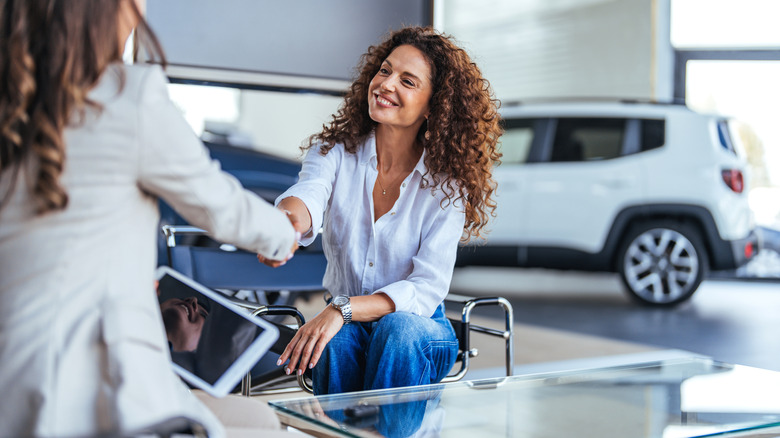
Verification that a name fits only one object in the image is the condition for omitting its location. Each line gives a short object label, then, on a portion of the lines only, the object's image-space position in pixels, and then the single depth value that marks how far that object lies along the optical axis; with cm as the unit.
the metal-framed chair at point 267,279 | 207
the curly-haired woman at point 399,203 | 183
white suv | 536
